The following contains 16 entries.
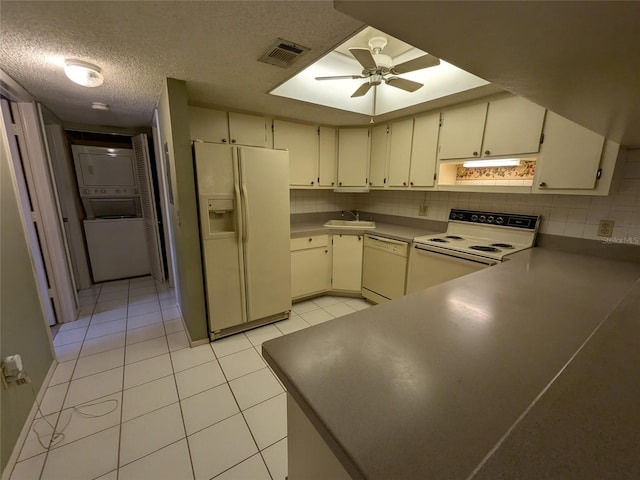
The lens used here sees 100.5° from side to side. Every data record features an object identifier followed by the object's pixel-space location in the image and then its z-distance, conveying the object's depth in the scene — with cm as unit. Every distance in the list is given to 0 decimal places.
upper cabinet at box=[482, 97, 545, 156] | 195
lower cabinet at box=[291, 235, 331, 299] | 302
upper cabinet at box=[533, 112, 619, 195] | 168
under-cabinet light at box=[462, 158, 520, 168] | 219
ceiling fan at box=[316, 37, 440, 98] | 160
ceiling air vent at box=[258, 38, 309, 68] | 145
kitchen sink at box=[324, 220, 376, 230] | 339
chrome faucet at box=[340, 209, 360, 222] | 384
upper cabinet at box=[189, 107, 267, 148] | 253
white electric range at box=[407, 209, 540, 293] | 209
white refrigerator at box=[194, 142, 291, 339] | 220
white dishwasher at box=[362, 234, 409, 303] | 276
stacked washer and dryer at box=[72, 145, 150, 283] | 364
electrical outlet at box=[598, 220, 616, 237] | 184
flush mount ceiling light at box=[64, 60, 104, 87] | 163
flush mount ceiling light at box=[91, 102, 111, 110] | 254
